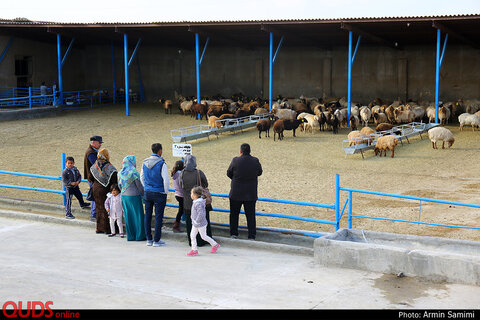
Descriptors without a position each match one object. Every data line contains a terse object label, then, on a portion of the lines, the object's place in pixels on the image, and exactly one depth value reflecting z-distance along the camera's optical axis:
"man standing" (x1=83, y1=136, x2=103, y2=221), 10.79
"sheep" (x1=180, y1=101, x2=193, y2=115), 30.70
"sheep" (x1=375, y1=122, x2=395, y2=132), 23.09
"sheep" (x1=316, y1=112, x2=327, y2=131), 25.52
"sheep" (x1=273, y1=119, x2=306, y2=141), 23.64
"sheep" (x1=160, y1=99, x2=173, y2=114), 31.23
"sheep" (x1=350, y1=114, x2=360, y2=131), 25.38
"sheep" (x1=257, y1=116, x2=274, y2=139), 24.25
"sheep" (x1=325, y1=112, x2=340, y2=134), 24.95
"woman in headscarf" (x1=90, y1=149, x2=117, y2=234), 10.30
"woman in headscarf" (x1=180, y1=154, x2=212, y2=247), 9.53
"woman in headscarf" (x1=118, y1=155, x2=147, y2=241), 9.76
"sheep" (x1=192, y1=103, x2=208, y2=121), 29.11
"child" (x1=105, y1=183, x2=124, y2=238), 10.08
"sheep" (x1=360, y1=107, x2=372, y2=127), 26.65
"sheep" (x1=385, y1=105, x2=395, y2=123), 27.12
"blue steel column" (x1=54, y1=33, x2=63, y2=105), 30.71
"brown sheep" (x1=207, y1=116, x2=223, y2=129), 25.11
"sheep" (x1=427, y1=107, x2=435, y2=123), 26.55
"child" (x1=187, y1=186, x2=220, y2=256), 9.12
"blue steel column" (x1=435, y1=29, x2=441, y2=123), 24.61
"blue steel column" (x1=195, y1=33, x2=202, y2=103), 28.61
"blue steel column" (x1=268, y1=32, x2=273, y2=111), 27.52
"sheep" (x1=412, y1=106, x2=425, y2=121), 26.92
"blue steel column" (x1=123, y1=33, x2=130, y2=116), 29.42
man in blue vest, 9.59
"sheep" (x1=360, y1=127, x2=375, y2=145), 21.12
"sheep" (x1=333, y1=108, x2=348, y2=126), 25.76
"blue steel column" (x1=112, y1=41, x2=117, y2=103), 36.70
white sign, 10.52
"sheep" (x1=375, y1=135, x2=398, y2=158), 20.12
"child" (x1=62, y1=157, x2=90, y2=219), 11.42
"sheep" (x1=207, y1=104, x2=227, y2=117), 27.72
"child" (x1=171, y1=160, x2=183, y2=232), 9.91
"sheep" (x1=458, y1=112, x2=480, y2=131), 24.56
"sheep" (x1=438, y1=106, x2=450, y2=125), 26.02
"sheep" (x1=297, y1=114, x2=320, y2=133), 25.24
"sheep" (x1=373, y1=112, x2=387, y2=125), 26.30
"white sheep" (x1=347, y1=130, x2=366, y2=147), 20.96
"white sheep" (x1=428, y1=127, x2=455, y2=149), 21.28
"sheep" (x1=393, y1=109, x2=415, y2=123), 26.50
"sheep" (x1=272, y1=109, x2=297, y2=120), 27.48
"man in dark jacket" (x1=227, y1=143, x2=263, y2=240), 9.66
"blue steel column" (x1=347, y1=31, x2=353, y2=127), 25.91
